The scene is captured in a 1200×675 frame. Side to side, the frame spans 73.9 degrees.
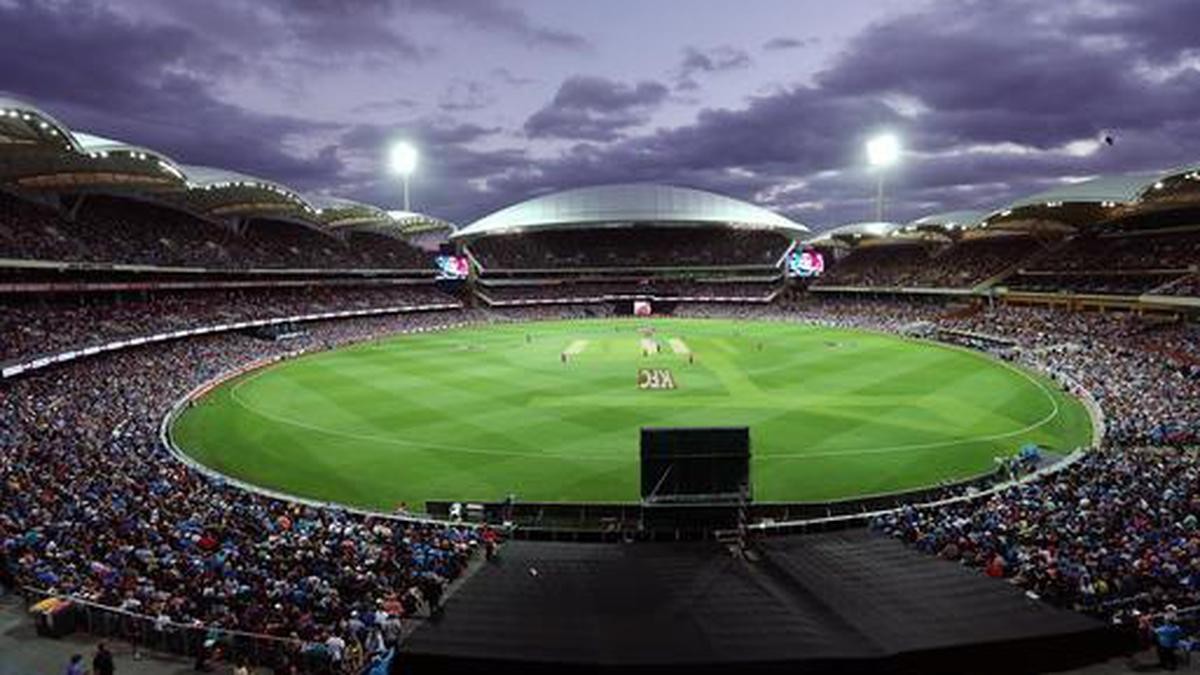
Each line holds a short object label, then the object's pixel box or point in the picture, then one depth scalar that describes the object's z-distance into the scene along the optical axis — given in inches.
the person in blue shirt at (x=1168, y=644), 521.7
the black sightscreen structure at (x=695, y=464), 800.9
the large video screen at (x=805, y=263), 4136.3
